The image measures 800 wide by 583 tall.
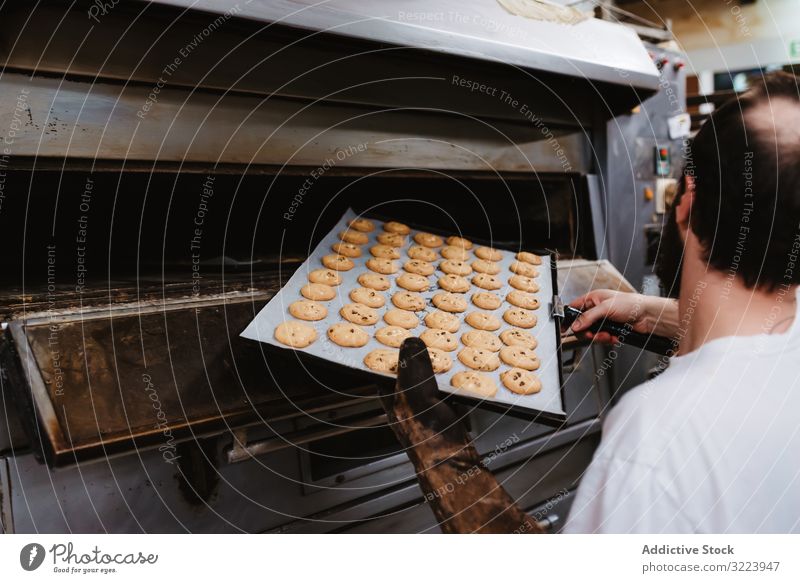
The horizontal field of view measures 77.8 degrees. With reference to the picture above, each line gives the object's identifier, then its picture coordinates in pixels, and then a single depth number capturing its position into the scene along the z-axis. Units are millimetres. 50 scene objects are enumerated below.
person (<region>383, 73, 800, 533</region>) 830
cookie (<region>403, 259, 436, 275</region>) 1535
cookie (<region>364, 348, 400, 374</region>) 1128
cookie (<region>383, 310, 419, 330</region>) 1331
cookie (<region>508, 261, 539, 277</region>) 1616
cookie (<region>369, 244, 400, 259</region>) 1552
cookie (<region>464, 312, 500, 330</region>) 1401
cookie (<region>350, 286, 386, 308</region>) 1371
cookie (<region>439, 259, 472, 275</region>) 1561
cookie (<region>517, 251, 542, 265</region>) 1667
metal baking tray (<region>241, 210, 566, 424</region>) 1120
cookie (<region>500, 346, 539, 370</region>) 1273
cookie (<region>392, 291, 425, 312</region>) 1404
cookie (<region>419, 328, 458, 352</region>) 1285
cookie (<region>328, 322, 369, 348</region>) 1222
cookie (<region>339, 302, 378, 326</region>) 1301
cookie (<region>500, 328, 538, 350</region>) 1351
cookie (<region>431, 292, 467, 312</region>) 1436
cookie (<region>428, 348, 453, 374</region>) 1213
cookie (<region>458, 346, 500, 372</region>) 1258
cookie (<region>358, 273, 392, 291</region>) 1442
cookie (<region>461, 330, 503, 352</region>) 1334
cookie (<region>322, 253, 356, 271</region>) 1439
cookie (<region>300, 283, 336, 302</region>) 1326
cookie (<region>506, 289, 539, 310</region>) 1483
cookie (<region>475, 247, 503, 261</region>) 1655
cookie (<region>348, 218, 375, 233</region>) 1617
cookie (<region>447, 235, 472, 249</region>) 1671
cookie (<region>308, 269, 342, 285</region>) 1373
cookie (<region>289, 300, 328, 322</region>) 1253
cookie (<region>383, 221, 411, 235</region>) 1666
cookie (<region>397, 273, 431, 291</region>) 1474
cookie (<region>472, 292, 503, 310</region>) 1476
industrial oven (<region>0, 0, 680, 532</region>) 1013
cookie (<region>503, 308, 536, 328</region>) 1423
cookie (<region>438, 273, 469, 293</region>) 1498
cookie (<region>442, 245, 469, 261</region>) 1615
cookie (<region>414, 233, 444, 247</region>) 1659
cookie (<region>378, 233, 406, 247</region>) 1604
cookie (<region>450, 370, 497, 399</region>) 1144
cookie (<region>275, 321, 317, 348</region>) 1150
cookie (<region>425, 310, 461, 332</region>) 1357
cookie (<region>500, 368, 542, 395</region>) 1187
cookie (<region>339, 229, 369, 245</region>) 1574
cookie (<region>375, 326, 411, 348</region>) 1248
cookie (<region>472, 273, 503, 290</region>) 1547
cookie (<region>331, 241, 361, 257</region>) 1510
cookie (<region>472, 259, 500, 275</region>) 1614
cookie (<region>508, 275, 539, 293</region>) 1540
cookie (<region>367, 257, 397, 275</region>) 1501
